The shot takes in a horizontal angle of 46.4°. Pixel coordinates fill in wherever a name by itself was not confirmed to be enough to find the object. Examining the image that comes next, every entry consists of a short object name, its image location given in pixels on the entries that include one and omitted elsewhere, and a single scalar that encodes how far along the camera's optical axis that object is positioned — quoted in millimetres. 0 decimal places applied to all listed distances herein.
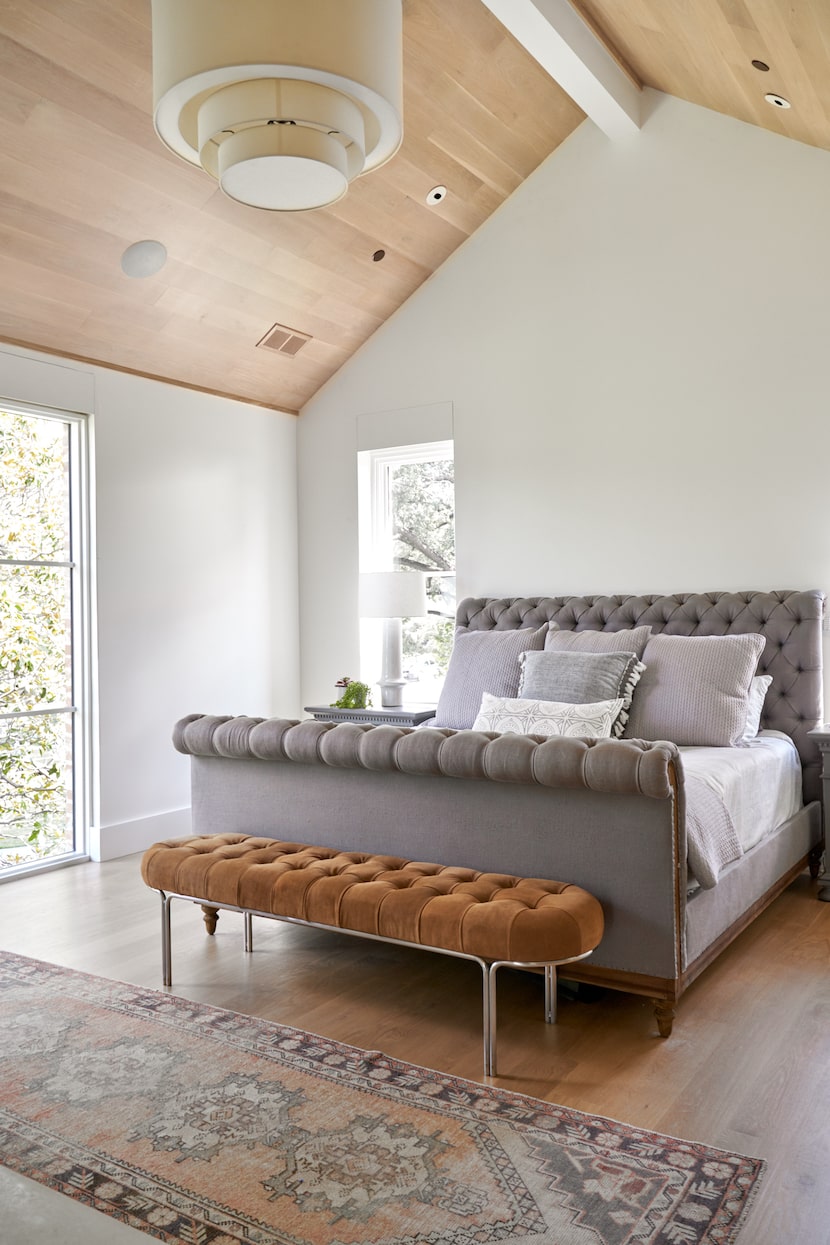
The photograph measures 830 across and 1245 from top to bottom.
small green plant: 5398
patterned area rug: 1836
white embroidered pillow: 3799
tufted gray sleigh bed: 2592
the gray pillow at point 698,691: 3973
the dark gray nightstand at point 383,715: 5094
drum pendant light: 2174
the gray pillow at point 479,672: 4565
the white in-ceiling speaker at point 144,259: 4430
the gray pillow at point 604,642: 4391
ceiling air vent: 5418
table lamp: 5258
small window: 5707
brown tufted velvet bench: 2395
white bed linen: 3244
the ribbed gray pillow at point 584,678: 4012
